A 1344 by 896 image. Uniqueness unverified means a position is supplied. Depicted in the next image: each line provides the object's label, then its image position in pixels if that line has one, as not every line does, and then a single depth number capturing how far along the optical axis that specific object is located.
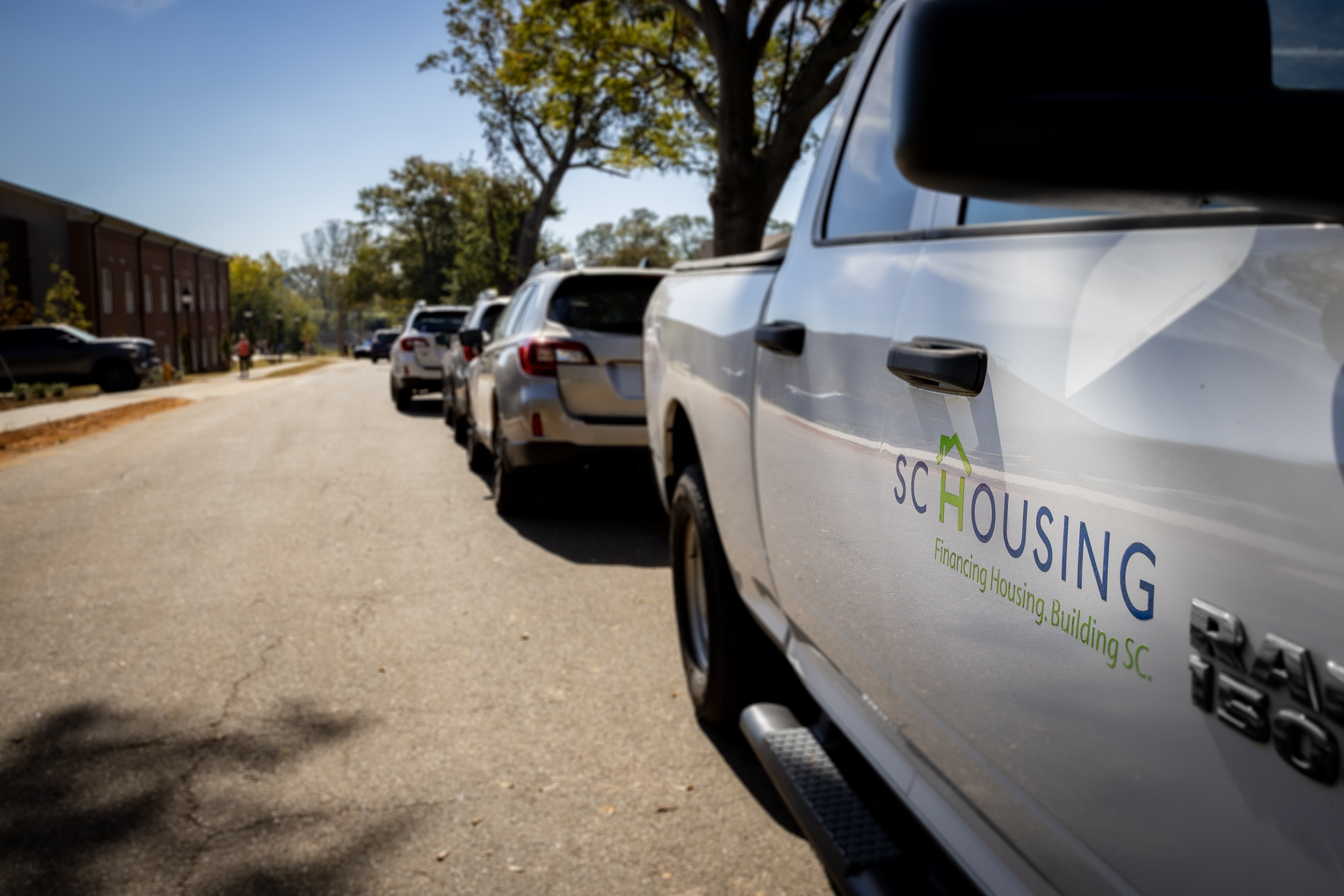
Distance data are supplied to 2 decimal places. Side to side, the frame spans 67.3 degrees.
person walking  42.75
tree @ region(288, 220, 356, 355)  95.62
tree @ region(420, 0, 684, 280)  16.36
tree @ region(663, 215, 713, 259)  66.50
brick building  40.47
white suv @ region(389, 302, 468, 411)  18.48
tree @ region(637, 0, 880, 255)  12.06
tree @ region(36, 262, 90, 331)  32.59
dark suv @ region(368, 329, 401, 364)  65.75
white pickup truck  0.88
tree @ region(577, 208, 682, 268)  62.93
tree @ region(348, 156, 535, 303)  70.12
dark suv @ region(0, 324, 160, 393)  25.78
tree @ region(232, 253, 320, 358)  98.94
